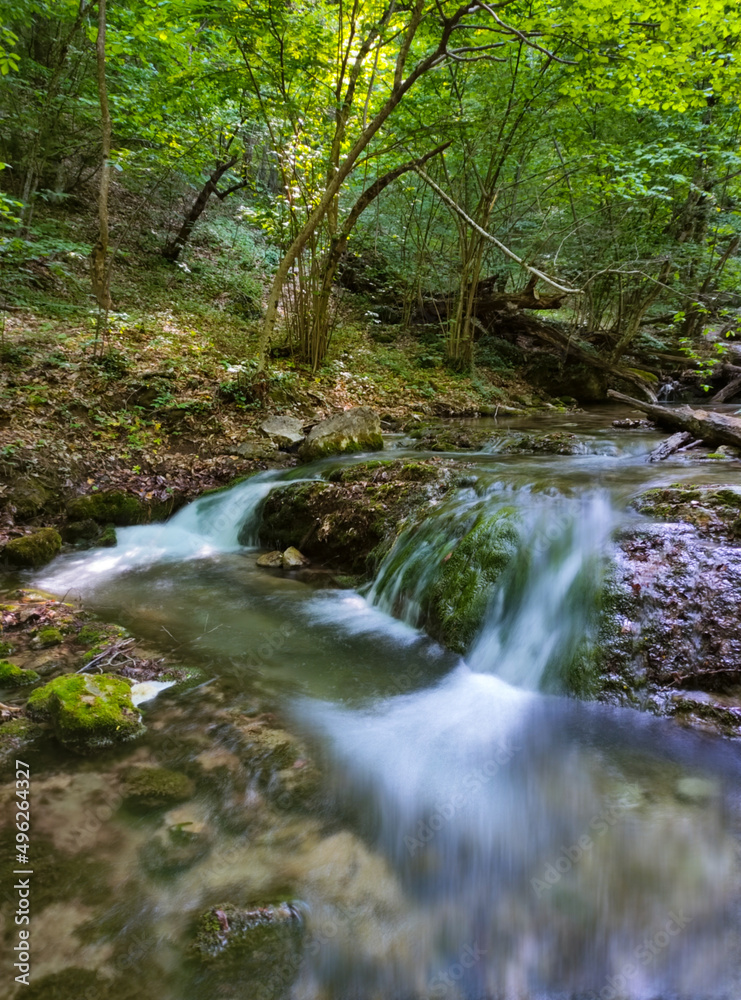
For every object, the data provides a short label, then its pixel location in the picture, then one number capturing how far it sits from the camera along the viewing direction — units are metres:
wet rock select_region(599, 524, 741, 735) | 3.11
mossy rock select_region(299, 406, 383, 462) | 7.69
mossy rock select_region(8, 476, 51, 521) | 5.68
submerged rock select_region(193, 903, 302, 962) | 1.91
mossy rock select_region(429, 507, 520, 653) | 4.14
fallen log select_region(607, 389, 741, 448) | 6.32
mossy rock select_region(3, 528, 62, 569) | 5.16
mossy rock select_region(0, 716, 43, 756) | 2.72
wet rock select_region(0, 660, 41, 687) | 3.24
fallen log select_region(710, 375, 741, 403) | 12.24
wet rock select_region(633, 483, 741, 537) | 3.75
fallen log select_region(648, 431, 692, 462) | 6.64
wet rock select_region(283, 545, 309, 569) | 5.75
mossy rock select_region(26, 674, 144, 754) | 2.80
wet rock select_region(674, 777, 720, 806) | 2.52
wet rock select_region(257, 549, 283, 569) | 5.79
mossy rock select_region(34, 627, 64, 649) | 3.76
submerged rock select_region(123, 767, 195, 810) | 2.51
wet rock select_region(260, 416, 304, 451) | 8.11
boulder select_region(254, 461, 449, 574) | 5.62
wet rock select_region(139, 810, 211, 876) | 2.20
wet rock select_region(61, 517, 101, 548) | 5.91
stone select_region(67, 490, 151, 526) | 6.08
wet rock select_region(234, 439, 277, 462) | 7.71
